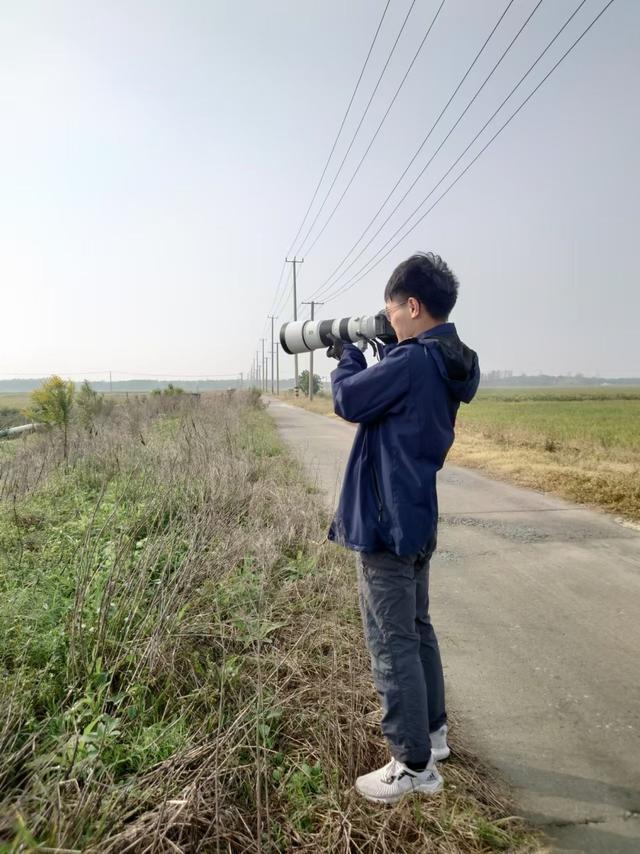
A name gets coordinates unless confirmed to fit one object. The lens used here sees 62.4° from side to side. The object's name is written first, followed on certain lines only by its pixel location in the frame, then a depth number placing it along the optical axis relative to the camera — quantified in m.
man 1.80
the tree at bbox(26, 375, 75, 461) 10.51
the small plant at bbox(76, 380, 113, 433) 14.77
